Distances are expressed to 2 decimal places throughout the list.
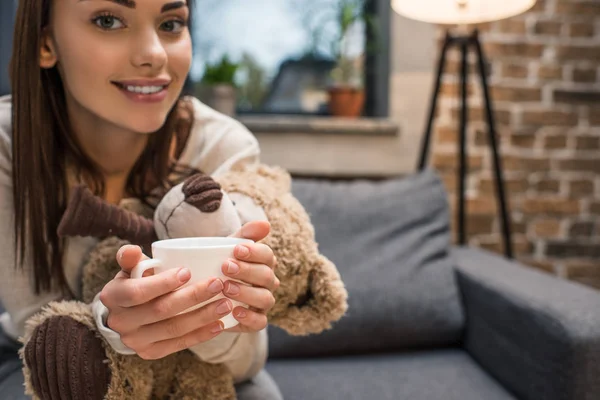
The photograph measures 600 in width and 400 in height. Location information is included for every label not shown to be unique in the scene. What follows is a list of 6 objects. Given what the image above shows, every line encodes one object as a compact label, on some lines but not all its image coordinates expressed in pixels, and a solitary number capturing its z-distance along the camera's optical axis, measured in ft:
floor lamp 4.97
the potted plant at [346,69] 6.40
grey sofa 3.10
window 6.66
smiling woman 1.99
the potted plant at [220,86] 5.91
